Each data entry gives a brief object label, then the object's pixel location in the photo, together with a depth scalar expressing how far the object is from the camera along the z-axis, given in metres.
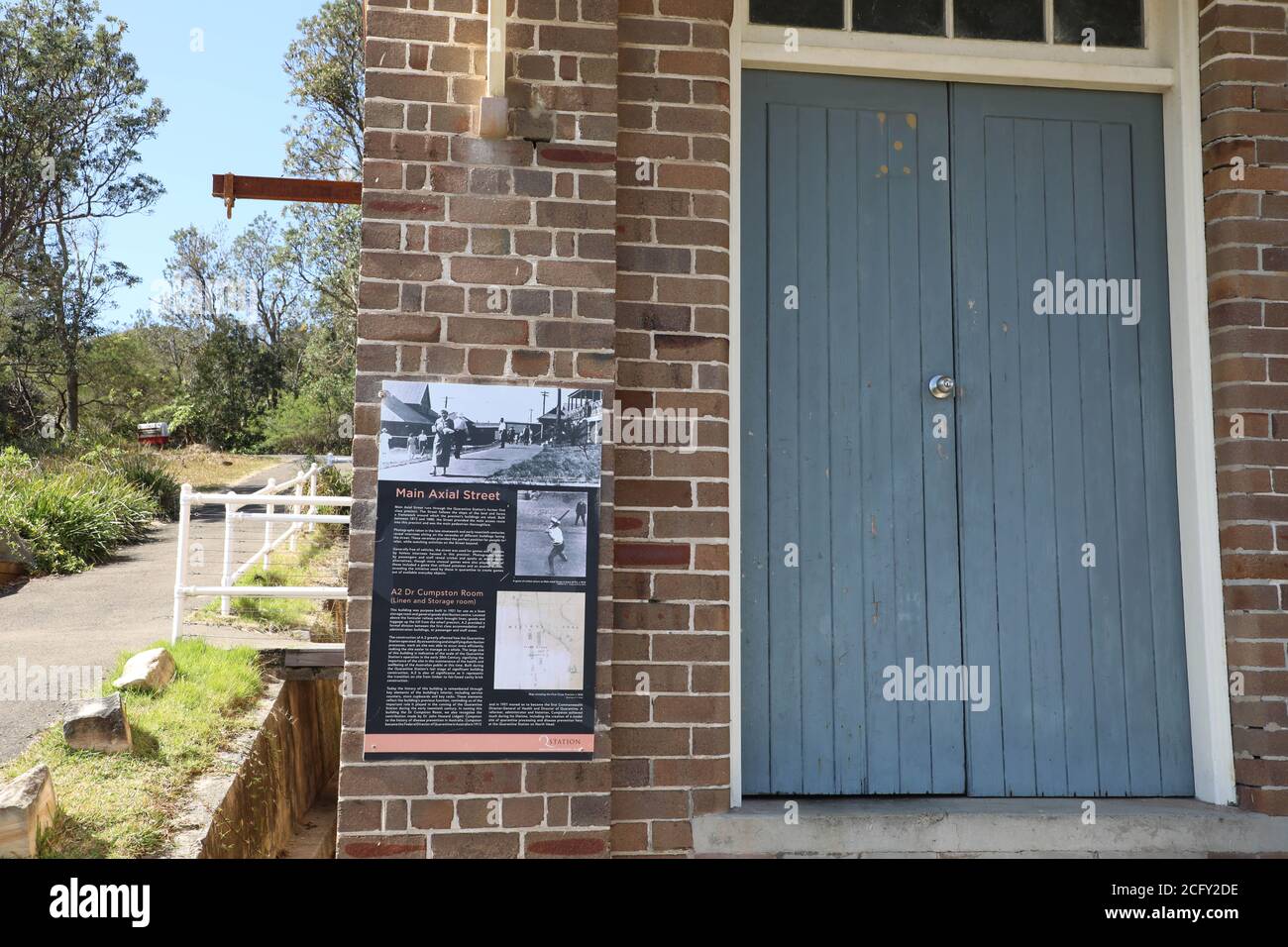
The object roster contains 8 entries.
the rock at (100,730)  4.69
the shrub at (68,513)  11.48
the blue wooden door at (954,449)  3.27
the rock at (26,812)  3.61
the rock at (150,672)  5.43
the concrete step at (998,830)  3.00
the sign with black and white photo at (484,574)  2.78
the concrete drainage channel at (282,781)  4.48
